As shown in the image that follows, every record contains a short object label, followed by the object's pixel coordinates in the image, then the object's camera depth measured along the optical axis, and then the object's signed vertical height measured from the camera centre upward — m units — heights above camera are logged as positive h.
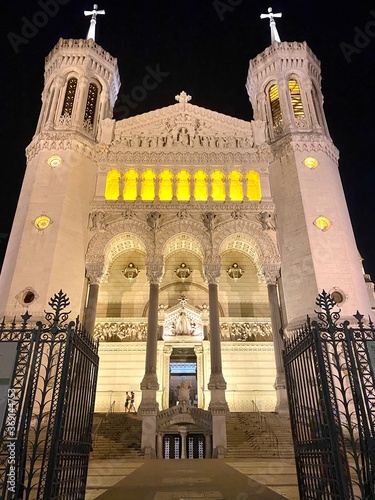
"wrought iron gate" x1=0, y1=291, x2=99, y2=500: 6.03 +0.51
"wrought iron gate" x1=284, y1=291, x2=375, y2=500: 6.29 +0.49
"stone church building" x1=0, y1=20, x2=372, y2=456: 19.55 +10.48
